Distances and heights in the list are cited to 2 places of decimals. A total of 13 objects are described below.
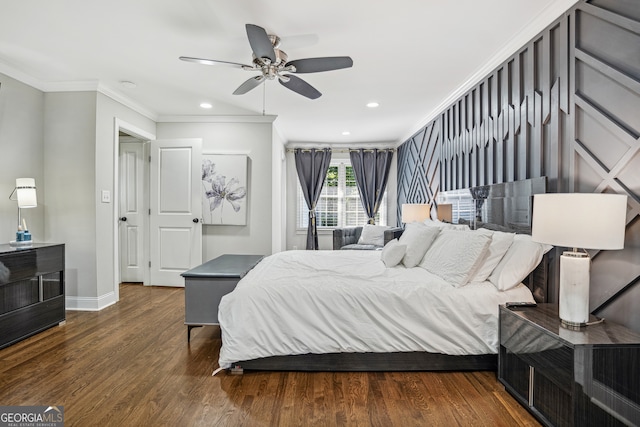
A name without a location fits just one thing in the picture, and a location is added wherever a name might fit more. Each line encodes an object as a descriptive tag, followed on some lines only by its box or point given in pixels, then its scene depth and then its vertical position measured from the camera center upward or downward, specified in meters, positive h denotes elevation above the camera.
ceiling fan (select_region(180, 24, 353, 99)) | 2.13 +1.03
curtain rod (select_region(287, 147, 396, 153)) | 6.51 +1.11
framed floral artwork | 4.71 +0.19
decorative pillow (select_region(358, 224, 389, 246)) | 5.46 -0.52
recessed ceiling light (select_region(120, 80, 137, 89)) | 3.54 +1.30
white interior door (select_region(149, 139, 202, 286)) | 4.61 -0.10
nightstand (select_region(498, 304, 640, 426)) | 1.45 -0.78
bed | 2.14 -0.74
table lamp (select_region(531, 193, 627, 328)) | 1.53 -0.12
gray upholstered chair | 4.76 -0.55
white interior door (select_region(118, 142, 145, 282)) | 5.00 -0.14
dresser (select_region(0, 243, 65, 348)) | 2.61 -0.78
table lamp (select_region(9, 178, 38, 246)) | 2.99 +0.03
